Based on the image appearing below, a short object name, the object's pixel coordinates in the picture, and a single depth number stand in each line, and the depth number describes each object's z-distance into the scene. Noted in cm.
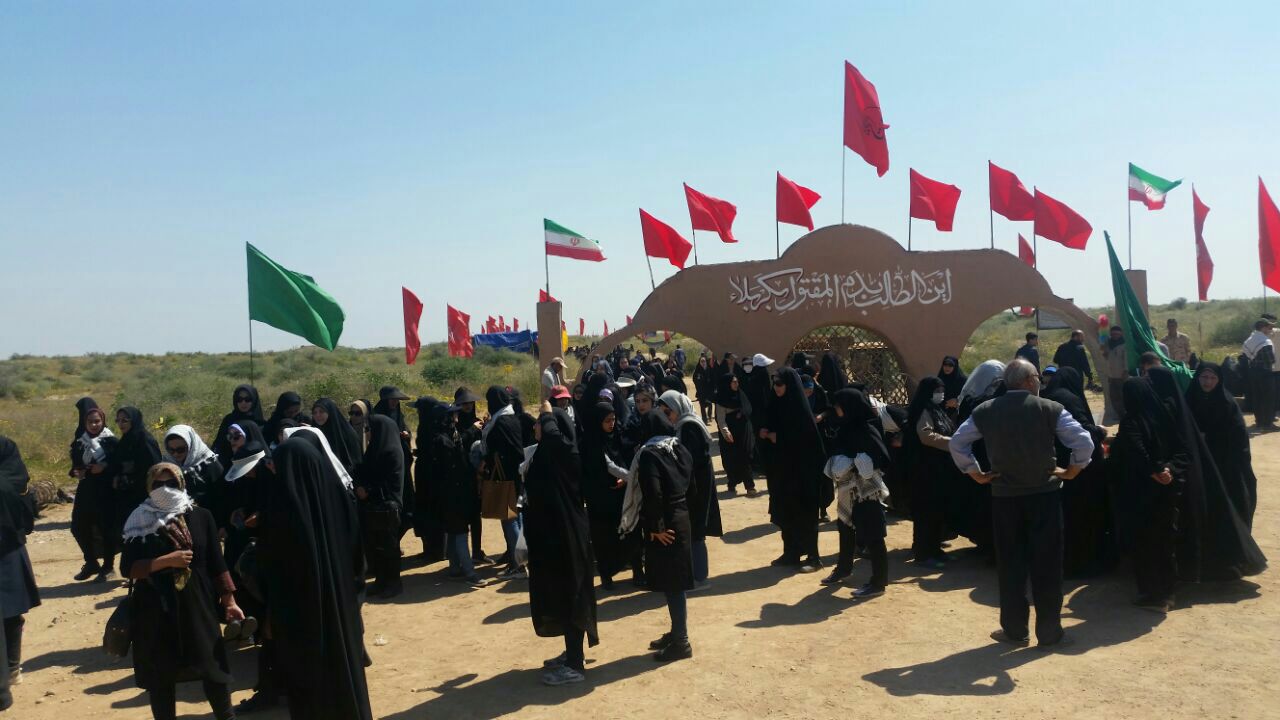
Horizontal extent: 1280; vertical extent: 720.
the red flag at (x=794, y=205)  1523
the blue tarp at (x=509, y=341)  4075
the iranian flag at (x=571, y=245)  1599
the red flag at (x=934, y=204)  1504
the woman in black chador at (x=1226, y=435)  586
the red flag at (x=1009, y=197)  1522
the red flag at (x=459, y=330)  2261
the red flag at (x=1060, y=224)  1517
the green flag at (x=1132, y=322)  673
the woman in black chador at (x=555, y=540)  471
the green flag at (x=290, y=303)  868
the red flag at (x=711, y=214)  1584
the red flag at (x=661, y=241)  1579
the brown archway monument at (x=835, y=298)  1420
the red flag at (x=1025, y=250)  2350
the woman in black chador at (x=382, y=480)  616
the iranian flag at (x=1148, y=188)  1584
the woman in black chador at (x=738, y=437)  962
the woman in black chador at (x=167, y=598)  397
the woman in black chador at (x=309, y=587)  387
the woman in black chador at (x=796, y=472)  685
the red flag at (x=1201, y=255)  1560
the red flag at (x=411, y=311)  1752
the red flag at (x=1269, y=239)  1274
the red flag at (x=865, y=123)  1481
